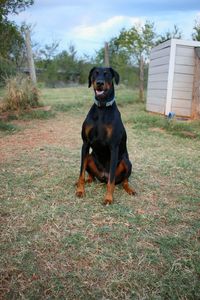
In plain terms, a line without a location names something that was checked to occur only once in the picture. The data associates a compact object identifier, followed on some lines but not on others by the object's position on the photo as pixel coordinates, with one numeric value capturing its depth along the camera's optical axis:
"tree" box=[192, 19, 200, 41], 13.89
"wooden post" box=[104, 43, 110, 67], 12.66
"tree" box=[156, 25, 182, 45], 14.39
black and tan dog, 3.25
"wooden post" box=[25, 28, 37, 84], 10.64
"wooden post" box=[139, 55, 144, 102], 12.26
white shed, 8.44
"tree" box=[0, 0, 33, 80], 8.25
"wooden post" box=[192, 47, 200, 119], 8.34
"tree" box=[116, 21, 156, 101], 13.88
